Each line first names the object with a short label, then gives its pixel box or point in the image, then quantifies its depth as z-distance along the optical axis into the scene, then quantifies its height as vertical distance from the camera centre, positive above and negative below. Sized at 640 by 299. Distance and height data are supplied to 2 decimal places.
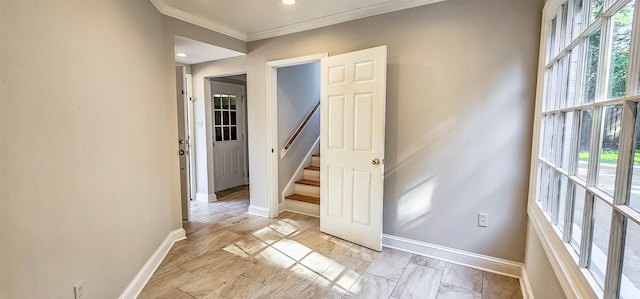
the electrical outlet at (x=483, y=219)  2.42 -0.78
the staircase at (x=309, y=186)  3.95 -0.86
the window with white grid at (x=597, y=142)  0.88 -0.06
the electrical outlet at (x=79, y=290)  1.46 -0.85
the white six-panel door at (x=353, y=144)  2.69 -0.19
